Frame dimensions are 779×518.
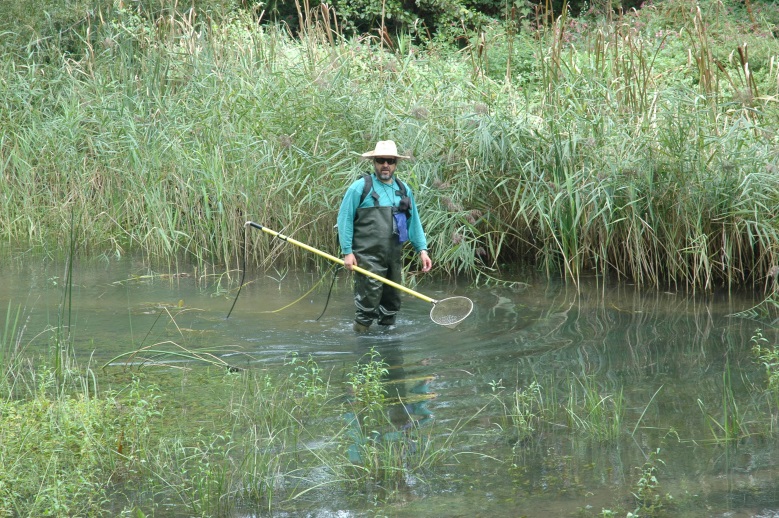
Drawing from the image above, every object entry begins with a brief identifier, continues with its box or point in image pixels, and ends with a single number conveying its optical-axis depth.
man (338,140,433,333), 14.30
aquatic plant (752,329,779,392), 11.23
